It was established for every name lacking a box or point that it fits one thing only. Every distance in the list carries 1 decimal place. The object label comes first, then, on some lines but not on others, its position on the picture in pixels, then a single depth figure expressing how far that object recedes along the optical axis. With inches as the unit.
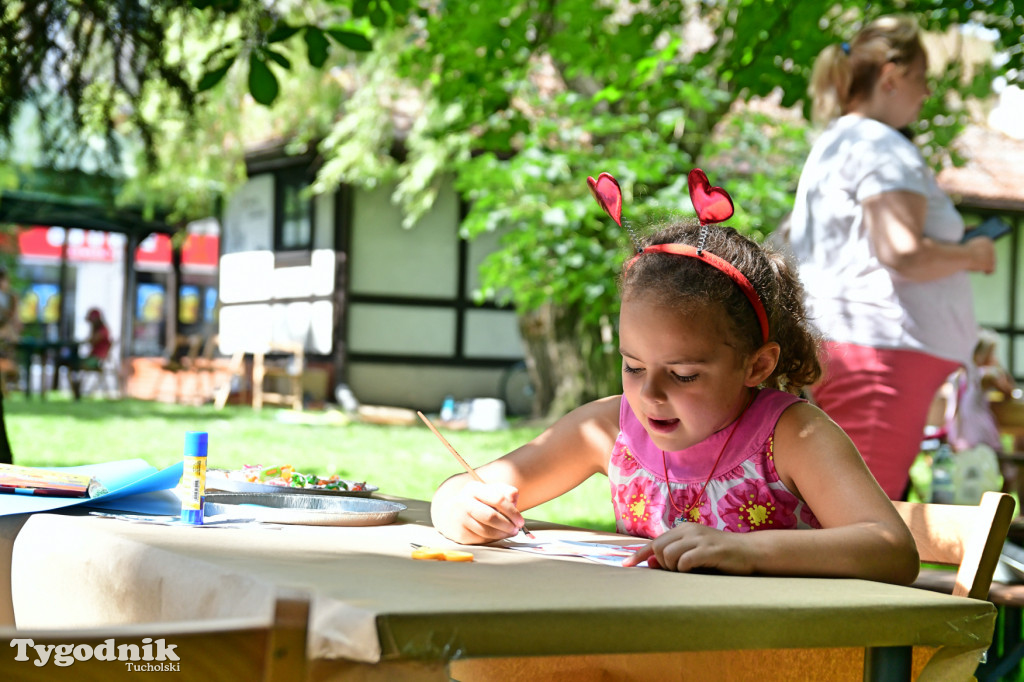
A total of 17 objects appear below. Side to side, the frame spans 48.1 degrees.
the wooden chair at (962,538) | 52.5
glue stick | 62.6
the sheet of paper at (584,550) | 55.6
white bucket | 546.9
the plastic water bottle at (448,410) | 588.1
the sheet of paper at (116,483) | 61.9
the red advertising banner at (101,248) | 1110.4
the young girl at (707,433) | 61.0
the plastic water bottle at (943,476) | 243.0
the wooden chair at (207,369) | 637.9
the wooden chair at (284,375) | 601.6
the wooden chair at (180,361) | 651.5
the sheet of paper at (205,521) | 61.4
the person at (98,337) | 711.5
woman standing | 117.1
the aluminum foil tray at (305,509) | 64.6
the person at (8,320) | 570.9
